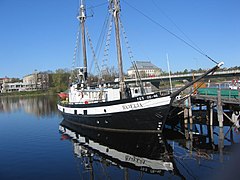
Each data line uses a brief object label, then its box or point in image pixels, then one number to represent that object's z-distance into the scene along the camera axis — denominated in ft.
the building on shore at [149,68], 521.24
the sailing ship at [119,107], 68.33
